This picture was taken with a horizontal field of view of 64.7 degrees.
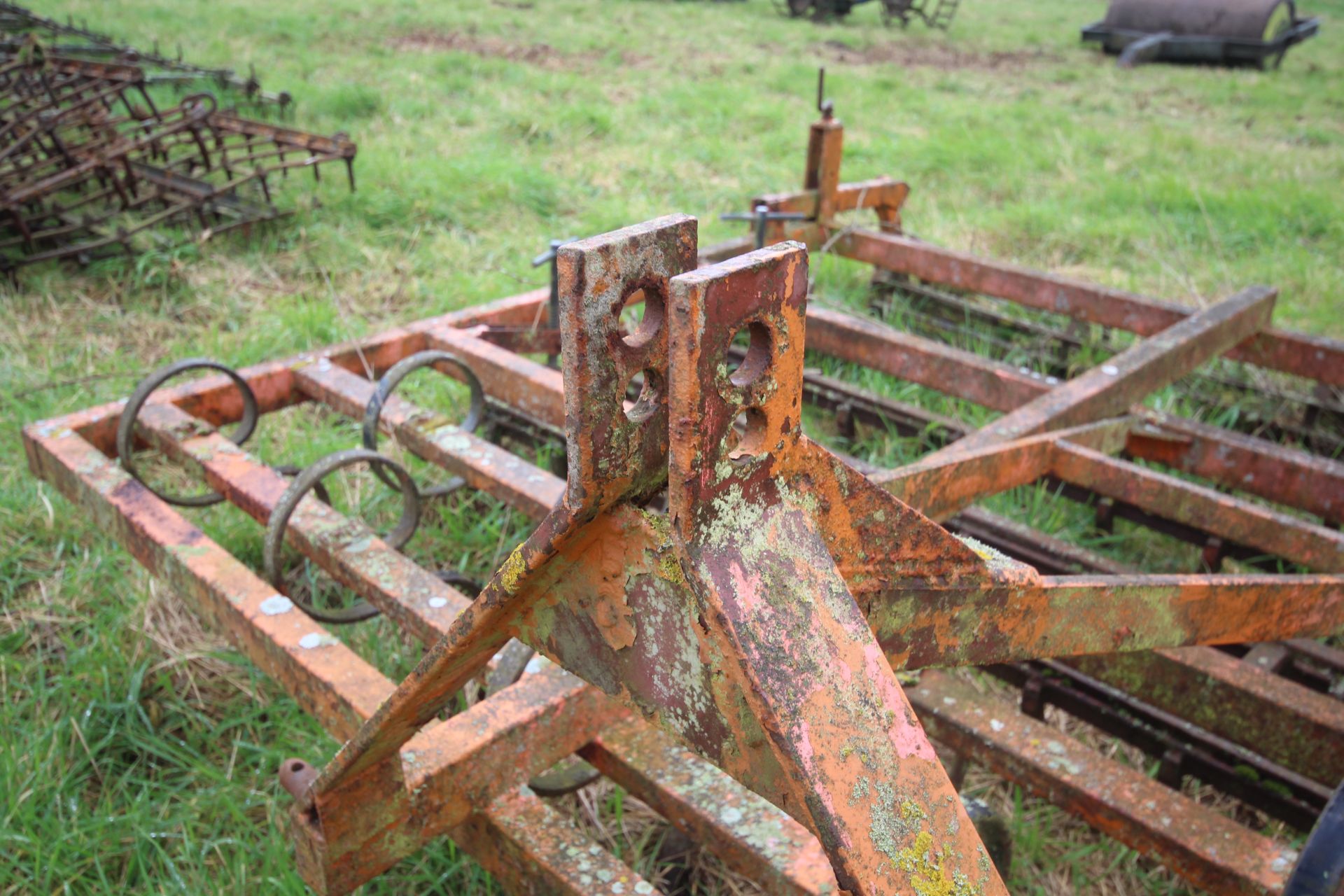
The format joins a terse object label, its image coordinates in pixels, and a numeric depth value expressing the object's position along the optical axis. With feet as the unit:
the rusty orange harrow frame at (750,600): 2.94
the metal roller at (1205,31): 39.42
